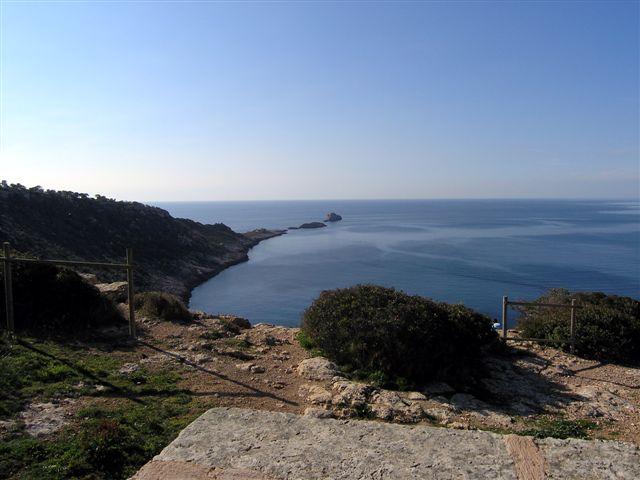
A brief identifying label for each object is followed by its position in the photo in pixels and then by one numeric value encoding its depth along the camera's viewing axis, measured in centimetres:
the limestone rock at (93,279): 1656
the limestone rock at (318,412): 732
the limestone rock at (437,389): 935
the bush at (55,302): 1168
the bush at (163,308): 1421
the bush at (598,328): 1279
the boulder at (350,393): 819
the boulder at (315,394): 830
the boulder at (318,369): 977
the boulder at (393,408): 769
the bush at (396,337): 998
